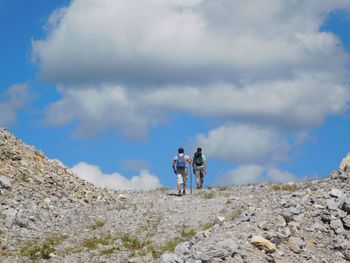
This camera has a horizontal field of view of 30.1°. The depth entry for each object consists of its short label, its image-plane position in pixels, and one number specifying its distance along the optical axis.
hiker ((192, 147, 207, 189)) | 36.44
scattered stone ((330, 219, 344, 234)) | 22.61
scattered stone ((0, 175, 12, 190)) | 31.23
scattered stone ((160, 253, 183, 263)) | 19.02
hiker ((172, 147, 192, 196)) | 32.58
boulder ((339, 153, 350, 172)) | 32.97
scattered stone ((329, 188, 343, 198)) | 25.27
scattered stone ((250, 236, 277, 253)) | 19.90
